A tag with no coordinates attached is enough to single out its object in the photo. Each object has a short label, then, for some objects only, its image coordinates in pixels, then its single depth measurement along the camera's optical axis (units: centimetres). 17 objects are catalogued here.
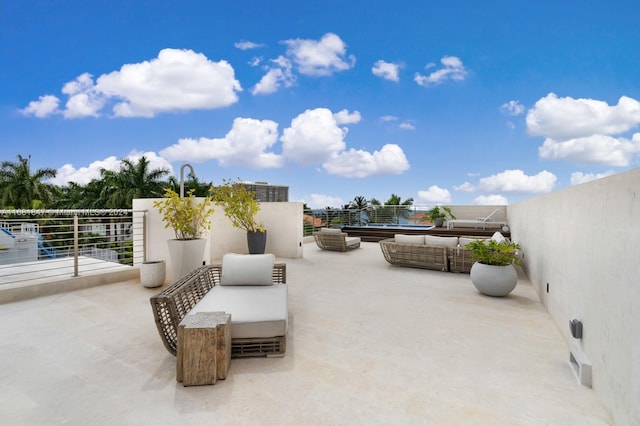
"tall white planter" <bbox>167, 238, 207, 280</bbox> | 510
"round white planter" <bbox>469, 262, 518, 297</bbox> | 448
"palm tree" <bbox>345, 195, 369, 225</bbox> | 1395
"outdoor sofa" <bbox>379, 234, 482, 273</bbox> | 613
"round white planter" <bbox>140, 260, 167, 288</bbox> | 495
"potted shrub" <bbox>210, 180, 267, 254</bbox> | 725
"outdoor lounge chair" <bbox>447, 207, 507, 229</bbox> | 1245
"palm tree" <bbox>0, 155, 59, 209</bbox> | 2133
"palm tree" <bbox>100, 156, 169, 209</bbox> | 1666
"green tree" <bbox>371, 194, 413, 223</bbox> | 1434
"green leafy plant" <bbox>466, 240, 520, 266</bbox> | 458
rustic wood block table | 227
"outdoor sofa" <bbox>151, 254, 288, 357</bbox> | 267
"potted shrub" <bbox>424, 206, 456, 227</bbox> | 1353
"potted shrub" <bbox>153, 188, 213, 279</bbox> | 512
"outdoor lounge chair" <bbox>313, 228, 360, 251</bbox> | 902
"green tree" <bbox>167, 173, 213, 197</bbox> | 1760
